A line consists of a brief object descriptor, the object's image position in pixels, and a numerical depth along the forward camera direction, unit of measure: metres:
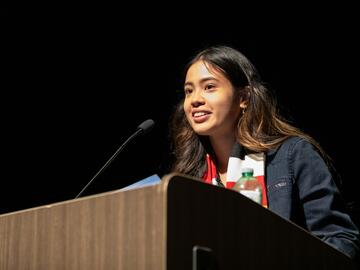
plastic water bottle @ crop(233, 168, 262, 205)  4.85
